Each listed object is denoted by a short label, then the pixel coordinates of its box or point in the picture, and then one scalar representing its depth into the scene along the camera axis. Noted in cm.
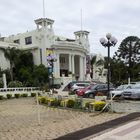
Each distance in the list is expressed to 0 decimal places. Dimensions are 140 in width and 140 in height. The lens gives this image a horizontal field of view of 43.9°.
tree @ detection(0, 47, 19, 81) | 3050
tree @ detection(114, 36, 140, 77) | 4119
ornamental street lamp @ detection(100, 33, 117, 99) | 1209
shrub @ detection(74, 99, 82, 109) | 1071
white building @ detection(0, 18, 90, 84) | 3305
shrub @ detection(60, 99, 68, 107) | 1161
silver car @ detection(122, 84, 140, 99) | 1243
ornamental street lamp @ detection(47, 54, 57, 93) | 2508
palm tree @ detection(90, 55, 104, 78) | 4130
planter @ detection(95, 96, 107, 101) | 1067
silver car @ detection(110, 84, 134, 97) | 1296
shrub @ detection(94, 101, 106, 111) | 963
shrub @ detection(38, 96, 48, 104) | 1385
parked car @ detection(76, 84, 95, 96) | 1672
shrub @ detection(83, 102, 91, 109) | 1022
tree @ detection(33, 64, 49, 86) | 2996
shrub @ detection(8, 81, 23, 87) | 2529
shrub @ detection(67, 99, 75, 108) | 1115
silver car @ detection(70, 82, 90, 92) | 2228
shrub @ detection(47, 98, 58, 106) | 1242
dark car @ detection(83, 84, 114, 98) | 1586
